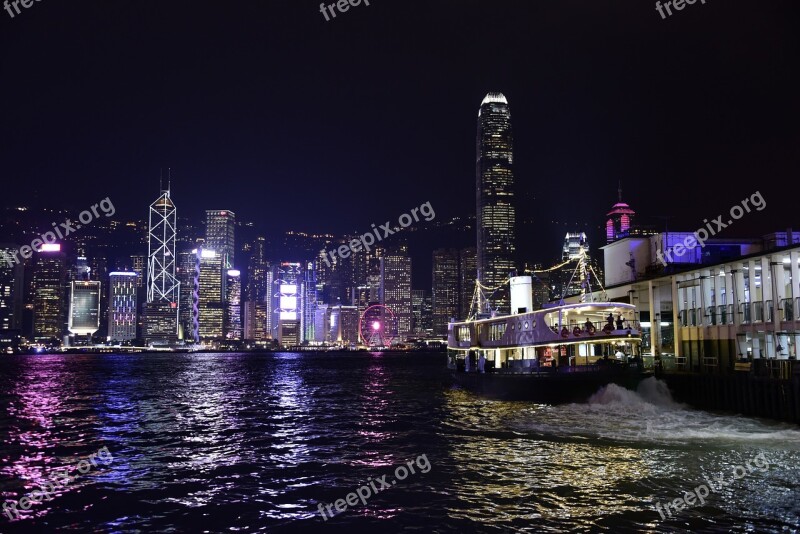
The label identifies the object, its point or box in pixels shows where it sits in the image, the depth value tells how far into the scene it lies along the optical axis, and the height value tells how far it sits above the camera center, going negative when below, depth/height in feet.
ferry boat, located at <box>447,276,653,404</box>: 121.70 -6.26
